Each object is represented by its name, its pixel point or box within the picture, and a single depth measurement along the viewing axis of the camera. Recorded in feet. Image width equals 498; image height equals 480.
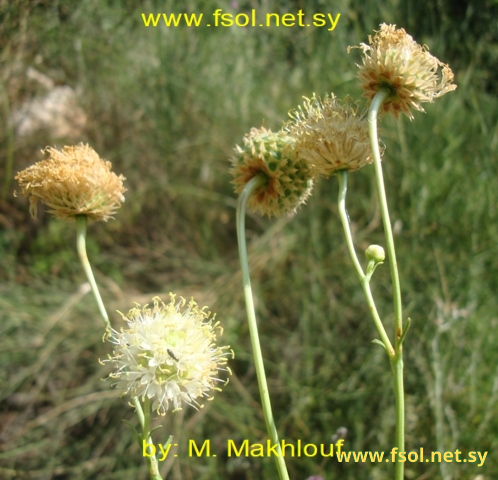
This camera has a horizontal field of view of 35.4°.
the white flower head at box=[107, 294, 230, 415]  0.48
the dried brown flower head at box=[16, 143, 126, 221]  0.54
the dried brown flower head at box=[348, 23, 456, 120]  0.51
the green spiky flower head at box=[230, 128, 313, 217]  0.54
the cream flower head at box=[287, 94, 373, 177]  0.51
